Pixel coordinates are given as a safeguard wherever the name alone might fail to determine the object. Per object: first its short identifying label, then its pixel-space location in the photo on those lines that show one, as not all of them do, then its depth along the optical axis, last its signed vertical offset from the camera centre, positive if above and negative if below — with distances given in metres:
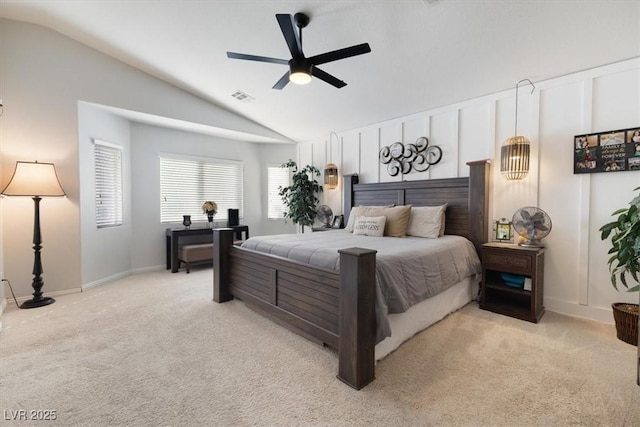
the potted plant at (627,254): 2.05 -0.36
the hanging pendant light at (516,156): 3.01 +0.55
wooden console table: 4.72 -0.54
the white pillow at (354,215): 3.97 -0.12
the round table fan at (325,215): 5.18 -0.15
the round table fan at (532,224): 2.84 -0.18
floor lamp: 3.04 +0.20
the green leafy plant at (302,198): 5.27 +0.17
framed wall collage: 2.55 +0.53
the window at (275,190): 6.26 +0.38
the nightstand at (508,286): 2.74 -0.78
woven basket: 2.26 -0.95
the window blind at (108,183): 4.07 +0.36
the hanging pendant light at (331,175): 5.08 +0.58
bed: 1.79 -0.67
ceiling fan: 2.15 +1.24
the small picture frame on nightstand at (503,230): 3.24 -0.27
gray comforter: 2.01 -0.45
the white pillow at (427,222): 3.38 -0.18
